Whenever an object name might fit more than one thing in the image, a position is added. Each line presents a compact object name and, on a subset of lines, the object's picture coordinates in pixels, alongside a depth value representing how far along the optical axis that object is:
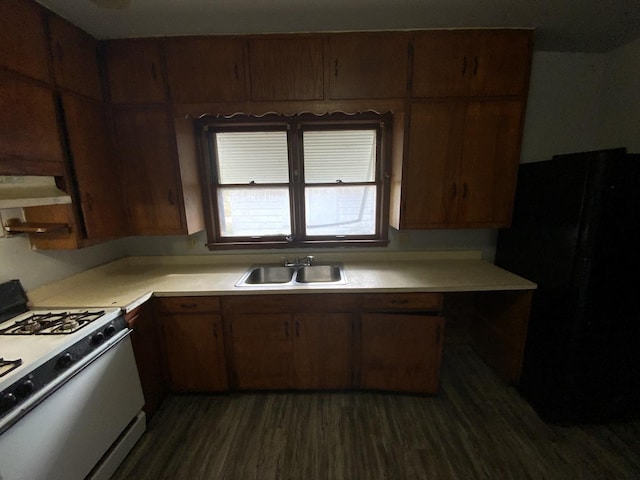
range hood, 1.20
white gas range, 1.02
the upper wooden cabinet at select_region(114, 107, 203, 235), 1.87
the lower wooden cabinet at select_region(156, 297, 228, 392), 1.83
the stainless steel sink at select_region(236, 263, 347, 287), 2.22
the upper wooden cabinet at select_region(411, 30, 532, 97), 1.76
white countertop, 1.73
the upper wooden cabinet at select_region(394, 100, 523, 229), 1.85
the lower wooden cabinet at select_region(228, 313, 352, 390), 1.86
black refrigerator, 1.43
